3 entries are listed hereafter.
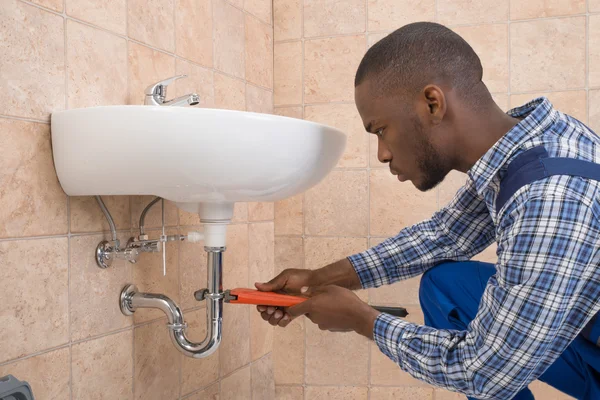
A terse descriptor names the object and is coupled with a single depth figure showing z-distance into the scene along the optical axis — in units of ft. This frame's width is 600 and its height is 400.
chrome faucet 3.91
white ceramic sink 3.01
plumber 2.79
